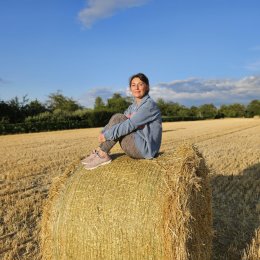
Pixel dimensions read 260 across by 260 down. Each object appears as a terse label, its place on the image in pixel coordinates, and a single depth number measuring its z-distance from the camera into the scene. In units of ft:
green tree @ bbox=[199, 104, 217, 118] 300.20
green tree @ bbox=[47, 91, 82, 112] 195.19
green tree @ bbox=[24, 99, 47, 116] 137.85
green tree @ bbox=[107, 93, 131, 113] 222.24
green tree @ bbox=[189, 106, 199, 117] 299.79
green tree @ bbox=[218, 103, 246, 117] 326.63
